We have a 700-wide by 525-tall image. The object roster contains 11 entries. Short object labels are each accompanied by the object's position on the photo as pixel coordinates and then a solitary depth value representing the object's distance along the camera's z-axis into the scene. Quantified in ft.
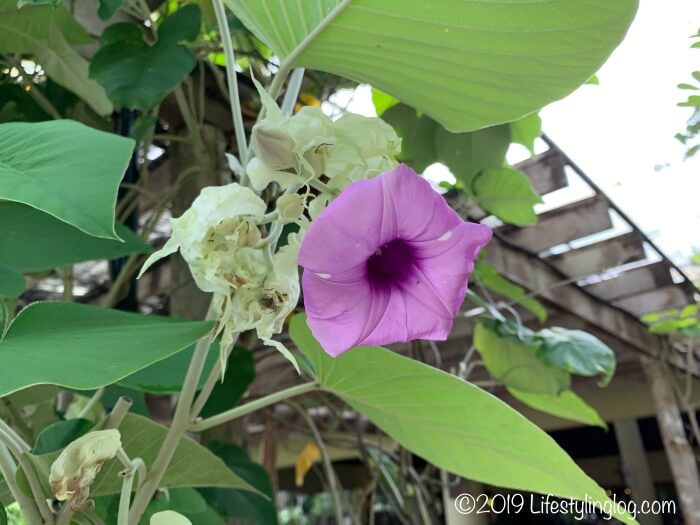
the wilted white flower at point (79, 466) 1.06
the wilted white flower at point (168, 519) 1.12
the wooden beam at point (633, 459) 15.72
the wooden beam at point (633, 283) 8.21
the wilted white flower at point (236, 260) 1.05
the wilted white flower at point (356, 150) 1.06
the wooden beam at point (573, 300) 6.74
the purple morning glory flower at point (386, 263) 0.93
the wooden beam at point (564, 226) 7.14
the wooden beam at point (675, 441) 7.84
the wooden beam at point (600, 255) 7.64
